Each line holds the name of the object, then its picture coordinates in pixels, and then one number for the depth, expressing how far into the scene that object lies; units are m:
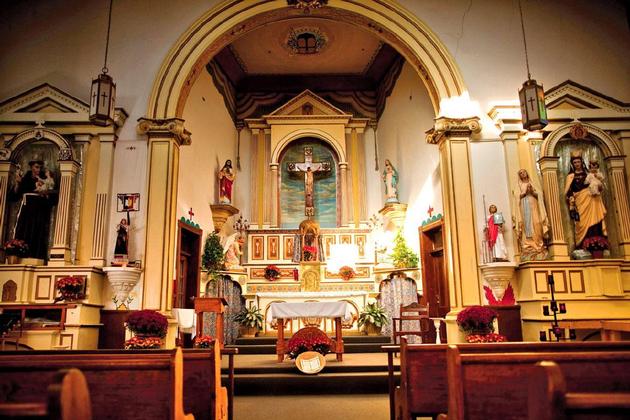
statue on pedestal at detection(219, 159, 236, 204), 9.81
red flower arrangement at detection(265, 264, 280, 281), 10.04
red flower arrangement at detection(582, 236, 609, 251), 6.44
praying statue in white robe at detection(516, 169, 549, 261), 6.45
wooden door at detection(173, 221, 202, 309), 7.98
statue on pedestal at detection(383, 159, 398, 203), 9.75
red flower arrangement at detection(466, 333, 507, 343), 5.25
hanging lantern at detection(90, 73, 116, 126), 5.83
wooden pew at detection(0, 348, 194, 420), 2.31
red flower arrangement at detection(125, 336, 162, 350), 5.50
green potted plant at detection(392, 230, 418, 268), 8.99
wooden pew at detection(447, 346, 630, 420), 2.28
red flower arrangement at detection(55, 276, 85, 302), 5.97
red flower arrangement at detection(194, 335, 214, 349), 6.33
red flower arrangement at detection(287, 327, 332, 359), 6.20
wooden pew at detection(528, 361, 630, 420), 1.25
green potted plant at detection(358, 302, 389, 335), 8.93
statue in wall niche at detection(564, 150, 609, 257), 6.49
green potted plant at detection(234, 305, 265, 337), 9.04
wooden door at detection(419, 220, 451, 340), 8.16
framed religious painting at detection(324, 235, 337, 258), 10.45
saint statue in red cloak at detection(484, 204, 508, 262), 6.45
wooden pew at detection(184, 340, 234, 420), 3.02
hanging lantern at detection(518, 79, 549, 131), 5.87
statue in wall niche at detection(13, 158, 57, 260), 6.47
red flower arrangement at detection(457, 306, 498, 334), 5.28
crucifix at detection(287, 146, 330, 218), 10.69
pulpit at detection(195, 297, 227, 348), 6.61
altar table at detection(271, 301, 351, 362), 6.98
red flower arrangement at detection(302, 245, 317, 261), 9.98
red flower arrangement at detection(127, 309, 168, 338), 5.52
